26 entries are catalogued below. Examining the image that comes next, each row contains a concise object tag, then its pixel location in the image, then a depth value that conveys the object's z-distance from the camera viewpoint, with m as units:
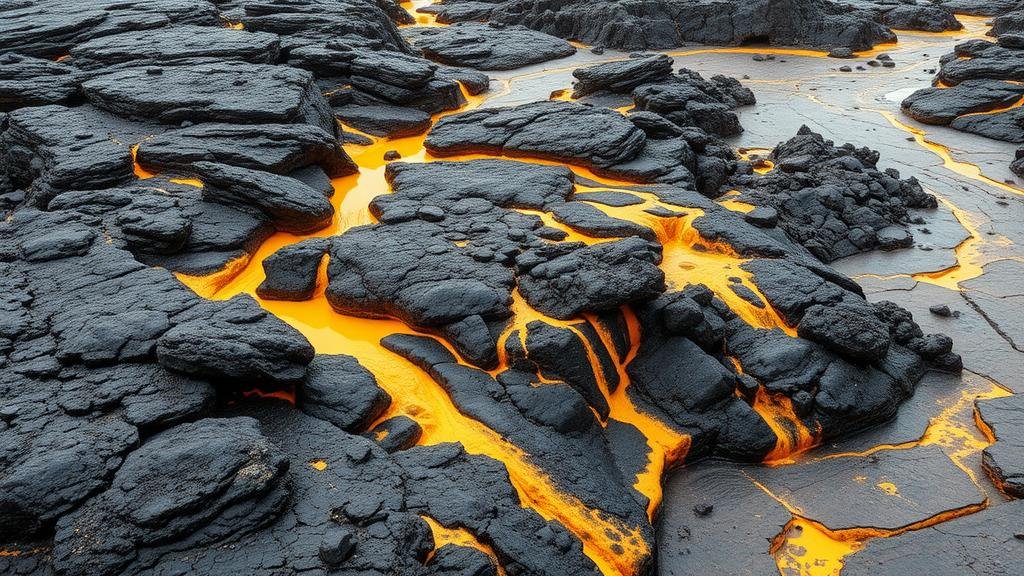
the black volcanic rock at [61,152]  7.73
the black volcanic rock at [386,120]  10.69
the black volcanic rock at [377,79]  11.38
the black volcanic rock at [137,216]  6.69
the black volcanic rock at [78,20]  11.32
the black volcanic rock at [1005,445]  5.46
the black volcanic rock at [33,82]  9.62
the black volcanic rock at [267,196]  7.41
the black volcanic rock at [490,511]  4.43
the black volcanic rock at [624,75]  12.11
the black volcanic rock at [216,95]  9.05
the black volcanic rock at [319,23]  13.12
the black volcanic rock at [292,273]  6.57
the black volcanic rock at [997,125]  11.84
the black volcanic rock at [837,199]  8.82
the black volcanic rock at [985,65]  12.96
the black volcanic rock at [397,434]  5.02
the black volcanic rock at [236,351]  4.73
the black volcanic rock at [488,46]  15.59
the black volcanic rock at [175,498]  3.80
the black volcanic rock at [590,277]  5.96
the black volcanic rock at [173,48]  10.76
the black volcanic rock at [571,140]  9.08
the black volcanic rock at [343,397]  5.11
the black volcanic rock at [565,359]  5.69
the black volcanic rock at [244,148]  8.20
